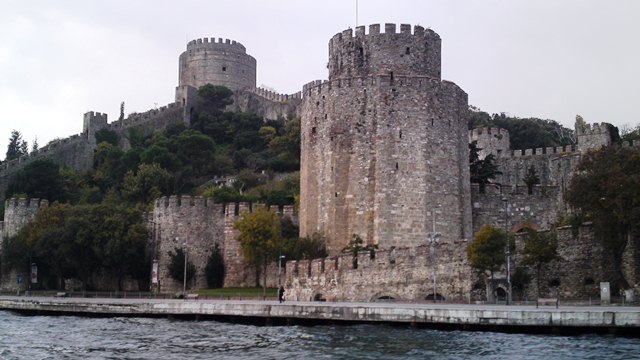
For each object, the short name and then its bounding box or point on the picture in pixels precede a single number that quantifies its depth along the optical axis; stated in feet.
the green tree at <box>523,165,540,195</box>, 189.04
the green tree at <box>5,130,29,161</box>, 305.12
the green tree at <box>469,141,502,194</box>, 179.32
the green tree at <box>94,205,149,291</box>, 167.32
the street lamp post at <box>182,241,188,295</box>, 164.66
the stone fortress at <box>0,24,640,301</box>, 127.03
